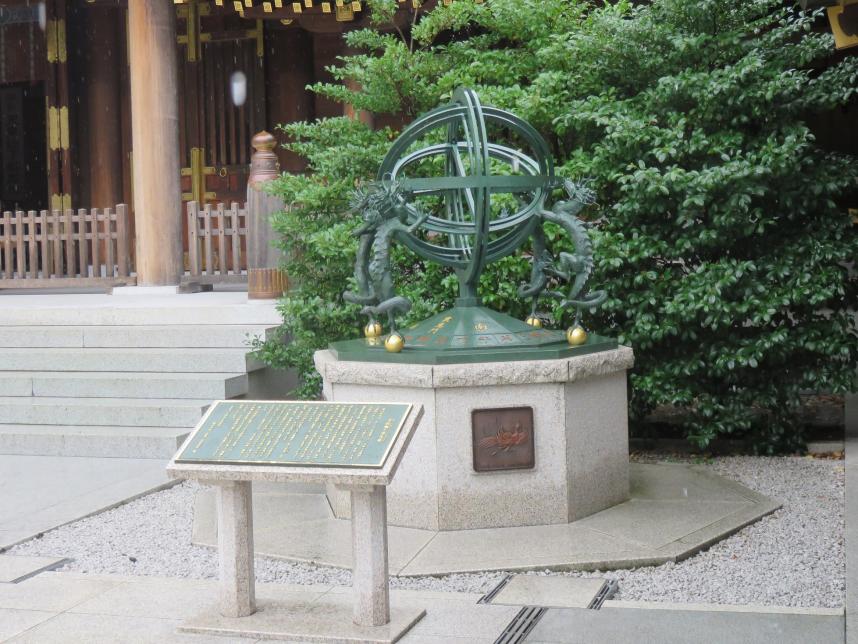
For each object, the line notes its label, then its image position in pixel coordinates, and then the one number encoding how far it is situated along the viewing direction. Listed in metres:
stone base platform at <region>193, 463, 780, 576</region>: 5.53
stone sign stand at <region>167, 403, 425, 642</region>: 4.36
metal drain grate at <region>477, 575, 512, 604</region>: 4.94
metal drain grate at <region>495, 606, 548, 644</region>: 4.39
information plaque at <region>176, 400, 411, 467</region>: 4.40
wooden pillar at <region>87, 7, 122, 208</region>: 15.09
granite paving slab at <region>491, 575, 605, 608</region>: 4.89
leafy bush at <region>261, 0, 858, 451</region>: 7.98
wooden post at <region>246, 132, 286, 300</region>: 10.74
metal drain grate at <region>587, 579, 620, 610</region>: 4.86
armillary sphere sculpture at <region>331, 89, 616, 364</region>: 6.22
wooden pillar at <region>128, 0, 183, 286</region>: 11.77
